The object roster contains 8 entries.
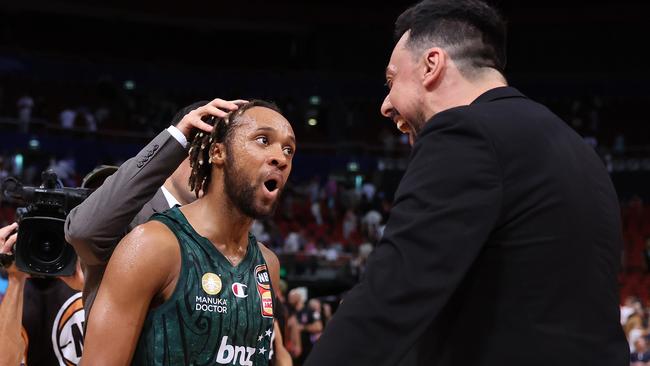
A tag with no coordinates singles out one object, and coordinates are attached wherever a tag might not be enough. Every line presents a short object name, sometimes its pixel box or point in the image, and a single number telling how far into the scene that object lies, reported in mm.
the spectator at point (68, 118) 19219
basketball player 2258
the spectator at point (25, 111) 18188
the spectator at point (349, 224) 16891
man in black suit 1523
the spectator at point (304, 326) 9188
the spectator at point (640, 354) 7805
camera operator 3314
